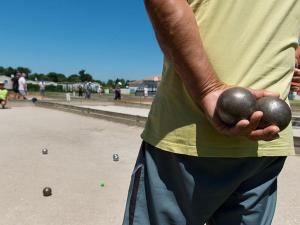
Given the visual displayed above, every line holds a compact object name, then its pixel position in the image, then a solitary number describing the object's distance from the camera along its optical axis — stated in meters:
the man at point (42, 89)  36.03
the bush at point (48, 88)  55.62
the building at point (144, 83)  65.91
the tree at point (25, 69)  135.62
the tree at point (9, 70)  125.62
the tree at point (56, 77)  130.65
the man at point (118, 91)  32.09
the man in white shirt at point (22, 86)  24.76
